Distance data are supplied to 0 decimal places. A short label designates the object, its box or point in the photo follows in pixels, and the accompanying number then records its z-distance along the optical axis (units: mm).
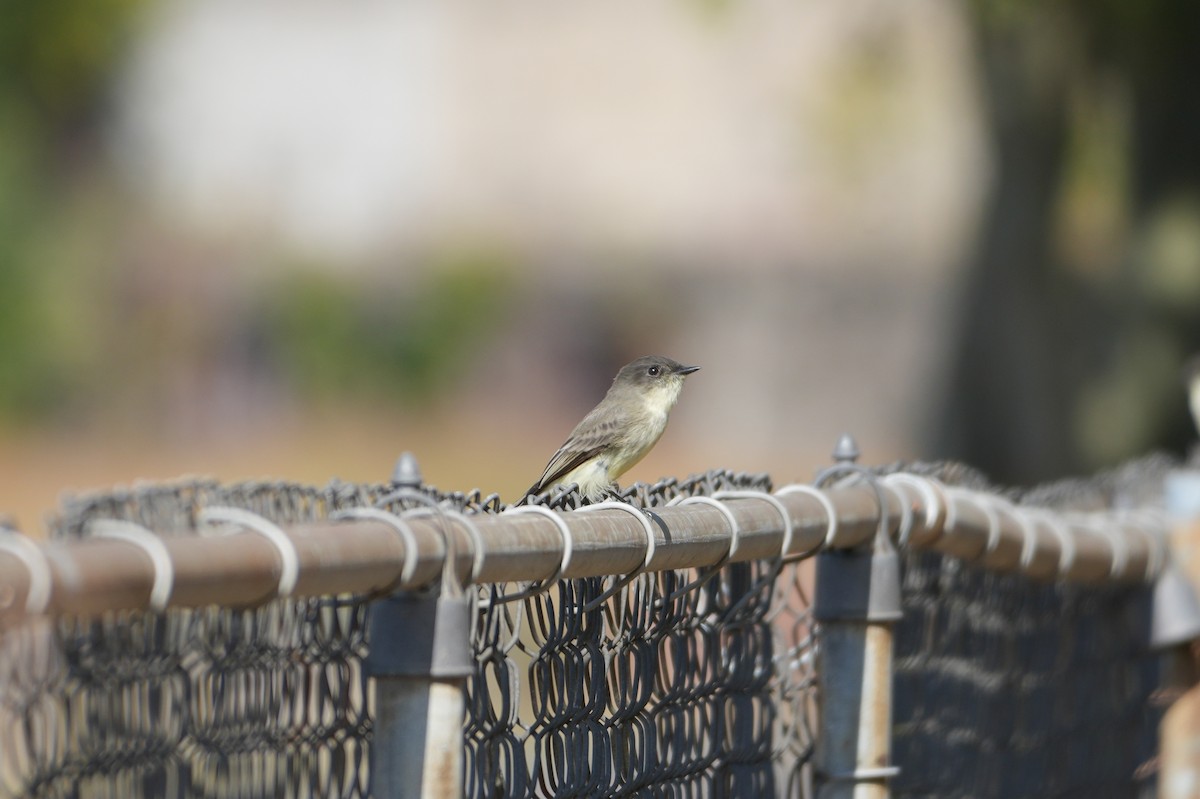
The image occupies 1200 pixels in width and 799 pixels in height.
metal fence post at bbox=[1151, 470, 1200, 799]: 8406
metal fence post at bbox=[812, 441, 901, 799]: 5824
